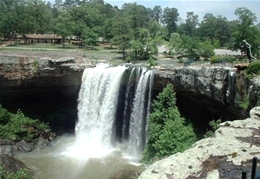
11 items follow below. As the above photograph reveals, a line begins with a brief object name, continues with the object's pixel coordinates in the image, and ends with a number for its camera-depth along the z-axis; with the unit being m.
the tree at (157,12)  113.00
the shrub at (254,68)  15.44
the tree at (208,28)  64.81
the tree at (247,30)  29.26
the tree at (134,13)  46.30
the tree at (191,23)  80.75
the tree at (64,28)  41.47
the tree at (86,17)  49.70
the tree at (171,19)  86.25
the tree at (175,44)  31.98
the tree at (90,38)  38.81
